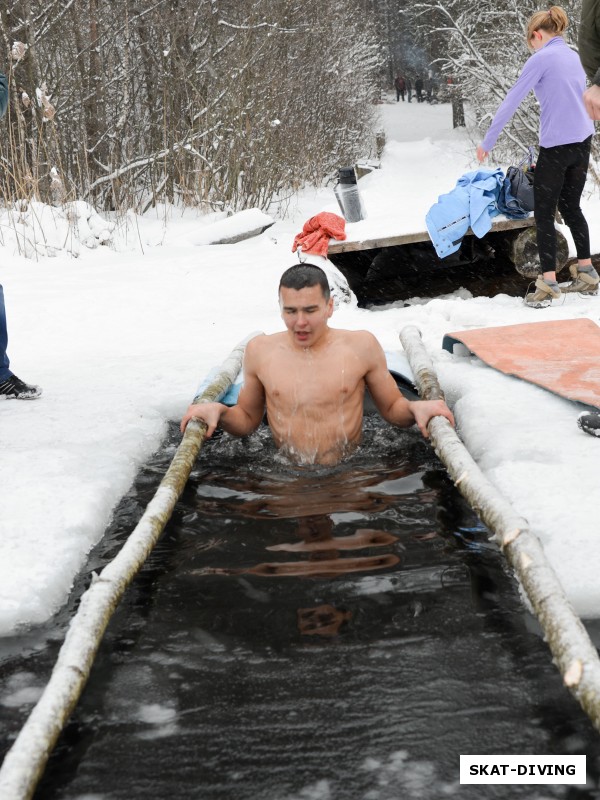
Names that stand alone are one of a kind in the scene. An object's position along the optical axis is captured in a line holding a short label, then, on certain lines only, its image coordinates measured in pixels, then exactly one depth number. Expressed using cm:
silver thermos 913
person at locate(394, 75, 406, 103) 4781
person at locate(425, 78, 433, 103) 4829
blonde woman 620
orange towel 751
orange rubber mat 434
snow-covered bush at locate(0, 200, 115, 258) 889
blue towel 727
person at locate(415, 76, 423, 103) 4747
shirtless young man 393
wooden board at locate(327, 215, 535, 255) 739
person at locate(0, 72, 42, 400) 486
